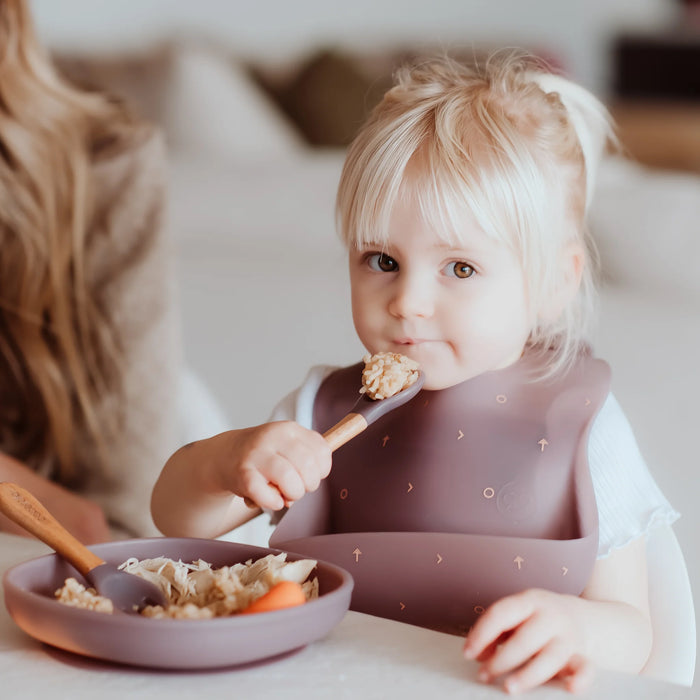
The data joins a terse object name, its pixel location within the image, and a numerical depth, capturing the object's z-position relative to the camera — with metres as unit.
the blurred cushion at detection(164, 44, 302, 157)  2.95
